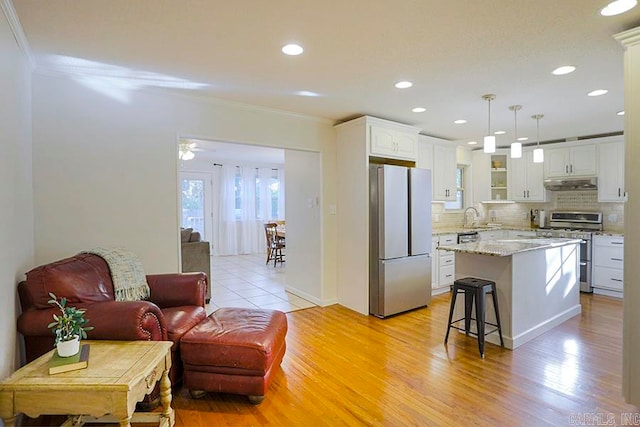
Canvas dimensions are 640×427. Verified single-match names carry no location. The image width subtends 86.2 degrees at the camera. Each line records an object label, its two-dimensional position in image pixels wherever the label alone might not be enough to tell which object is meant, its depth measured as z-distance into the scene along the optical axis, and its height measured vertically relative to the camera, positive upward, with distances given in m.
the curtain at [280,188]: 9.46 +0.55
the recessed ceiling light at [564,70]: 2.71 +1.09
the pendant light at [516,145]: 3.30 +0.58
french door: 8.24 +0.15
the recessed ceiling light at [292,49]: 2.35 +1.11
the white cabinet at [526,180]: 5.77 +0.44
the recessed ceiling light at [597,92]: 3.26 +1.08
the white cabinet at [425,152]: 5.16 +0.82
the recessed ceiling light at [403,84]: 3.04 +1.10
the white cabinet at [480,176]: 6.19 +0.55
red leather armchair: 1.96 -0.60
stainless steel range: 5.00 -0.39
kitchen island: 3.10 -0.72
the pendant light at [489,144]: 3.25 +0.58
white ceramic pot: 1.62 -0.66
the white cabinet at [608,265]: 4.72 -0.86
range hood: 5.22 +0.33
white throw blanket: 2.50 -0.49
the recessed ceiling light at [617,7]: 1.84 +1.08
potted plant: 1.63 -0.59
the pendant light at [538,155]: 3.62 +0.53
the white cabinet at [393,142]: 4.14 +0.82
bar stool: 2.94 -0.86
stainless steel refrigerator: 3.97 -0.40
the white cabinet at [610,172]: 4.96 +0.47
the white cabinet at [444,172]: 5.38 +0.54
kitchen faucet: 6.28 -0.10
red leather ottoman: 2.21 -0.99
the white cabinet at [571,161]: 5.22 +0.69
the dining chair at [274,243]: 7.35 -0.76
